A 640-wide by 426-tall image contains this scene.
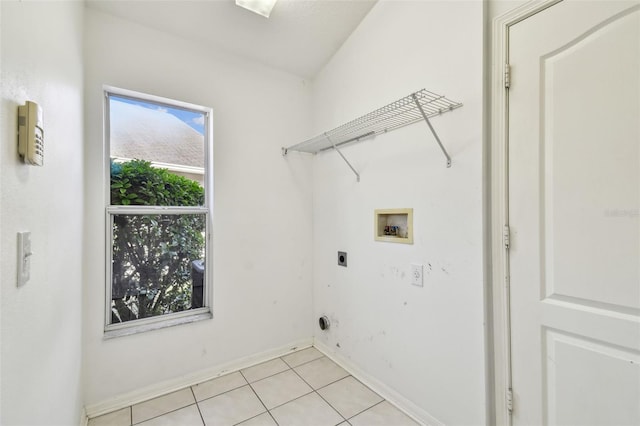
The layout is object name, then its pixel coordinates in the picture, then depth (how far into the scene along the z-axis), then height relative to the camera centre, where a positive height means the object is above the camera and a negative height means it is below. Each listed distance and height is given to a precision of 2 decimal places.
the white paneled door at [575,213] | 1.06 +0.00
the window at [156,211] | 1.95 +0.03
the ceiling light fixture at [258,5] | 1.81 +1.35
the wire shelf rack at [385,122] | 1.58 +0.60
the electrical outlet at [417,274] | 1.73 -0.37
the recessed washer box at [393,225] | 1.81 -0.08
